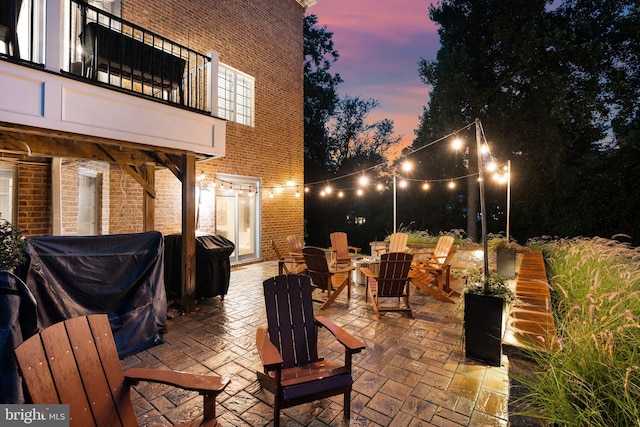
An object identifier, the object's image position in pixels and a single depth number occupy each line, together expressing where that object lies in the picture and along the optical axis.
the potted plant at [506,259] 6.59
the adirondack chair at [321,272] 5.20
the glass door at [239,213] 8.38
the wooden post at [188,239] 4.88
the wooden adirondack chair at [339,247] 7.76
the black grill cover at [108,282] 3.13
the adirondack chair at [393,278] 4.59
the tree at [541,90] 9.49
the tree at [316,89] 17.14
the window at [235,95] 8.44
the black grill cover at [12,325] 2.29
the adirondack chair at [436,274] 5.67
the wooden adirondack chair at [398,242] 7.69
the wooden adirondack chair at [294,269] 6.64
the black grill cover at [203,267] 5.32
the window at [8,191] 4.82
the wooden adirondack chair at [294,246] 7.26
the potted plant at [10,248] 2.69
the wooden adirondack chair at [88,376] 1.61
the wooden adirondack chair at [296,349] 2.24
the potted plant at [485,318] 3.22
